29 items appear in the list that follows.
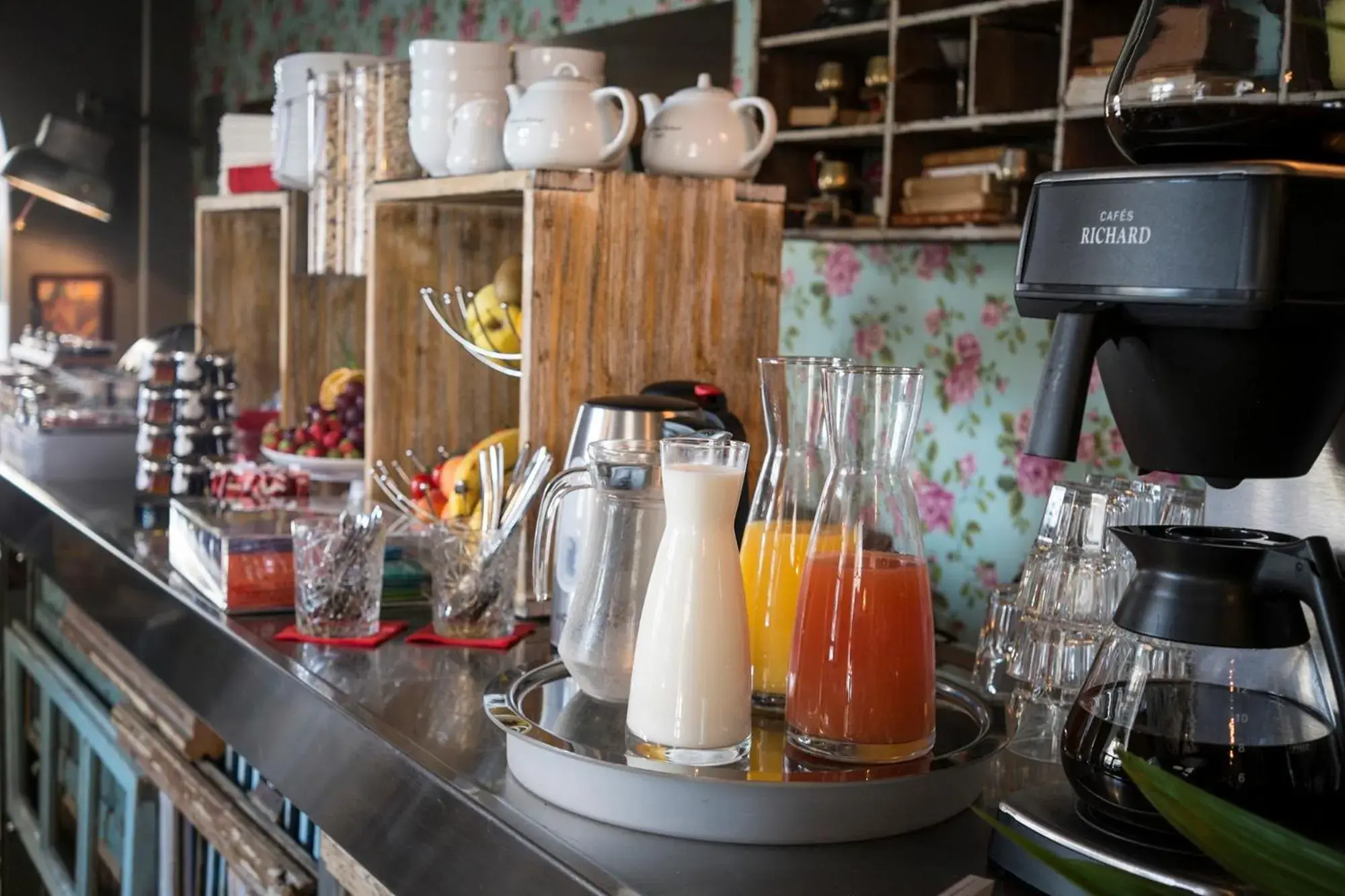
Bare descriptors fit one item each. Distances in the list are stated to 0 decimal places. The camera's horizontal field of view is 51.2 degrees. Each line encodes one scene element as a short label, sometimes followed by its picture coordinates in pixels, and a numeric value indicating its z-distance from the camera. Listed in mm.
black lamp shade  4008
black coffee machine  739
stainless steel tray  870
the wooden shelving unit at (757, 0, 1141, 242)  2078
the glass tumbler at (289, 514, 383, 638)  1378
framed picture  5164
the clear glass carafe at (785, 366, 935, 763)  885
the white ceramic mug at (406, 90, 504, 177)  1775
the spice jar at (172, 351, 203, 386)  2127
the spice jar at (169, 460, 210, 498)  2105
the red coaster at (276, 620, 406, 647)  1374
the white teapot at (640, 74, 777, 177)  1564
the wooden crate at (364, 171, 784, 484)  1492
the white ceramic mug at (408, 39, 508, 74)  1805
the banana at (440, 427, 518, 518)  1658
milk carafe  902
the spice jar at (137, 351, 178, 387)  2131
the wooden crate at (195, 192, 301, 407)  2863
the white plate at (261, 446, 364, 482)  2025
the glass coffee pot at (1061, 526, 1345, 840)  760
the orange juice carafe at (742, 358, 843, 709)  990
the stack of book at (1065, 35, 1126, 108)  2000
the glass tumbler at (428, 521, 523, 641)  1377
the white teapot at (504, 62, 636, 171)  1508
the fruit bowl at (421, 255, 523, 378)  1788
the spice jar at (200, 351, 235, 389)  2150
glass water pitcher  1005
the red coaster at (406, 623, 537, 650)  1387
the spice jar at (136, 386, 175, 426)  2115
